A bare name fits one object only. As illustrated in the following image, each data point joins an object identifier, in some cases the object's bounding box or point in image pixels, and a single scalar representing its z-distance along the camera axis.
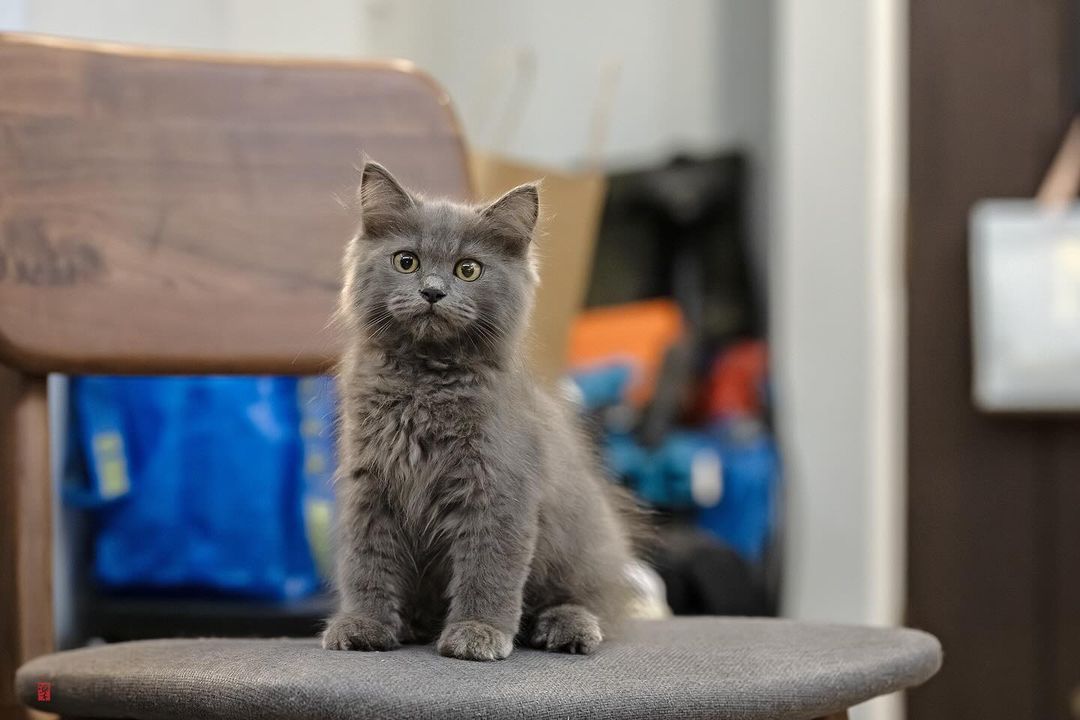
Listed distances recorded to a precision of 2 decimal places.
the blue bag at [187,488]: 2.04
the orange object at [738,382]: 3.38
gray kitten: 0.95
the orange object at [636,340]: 3.47
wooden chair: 1.21
